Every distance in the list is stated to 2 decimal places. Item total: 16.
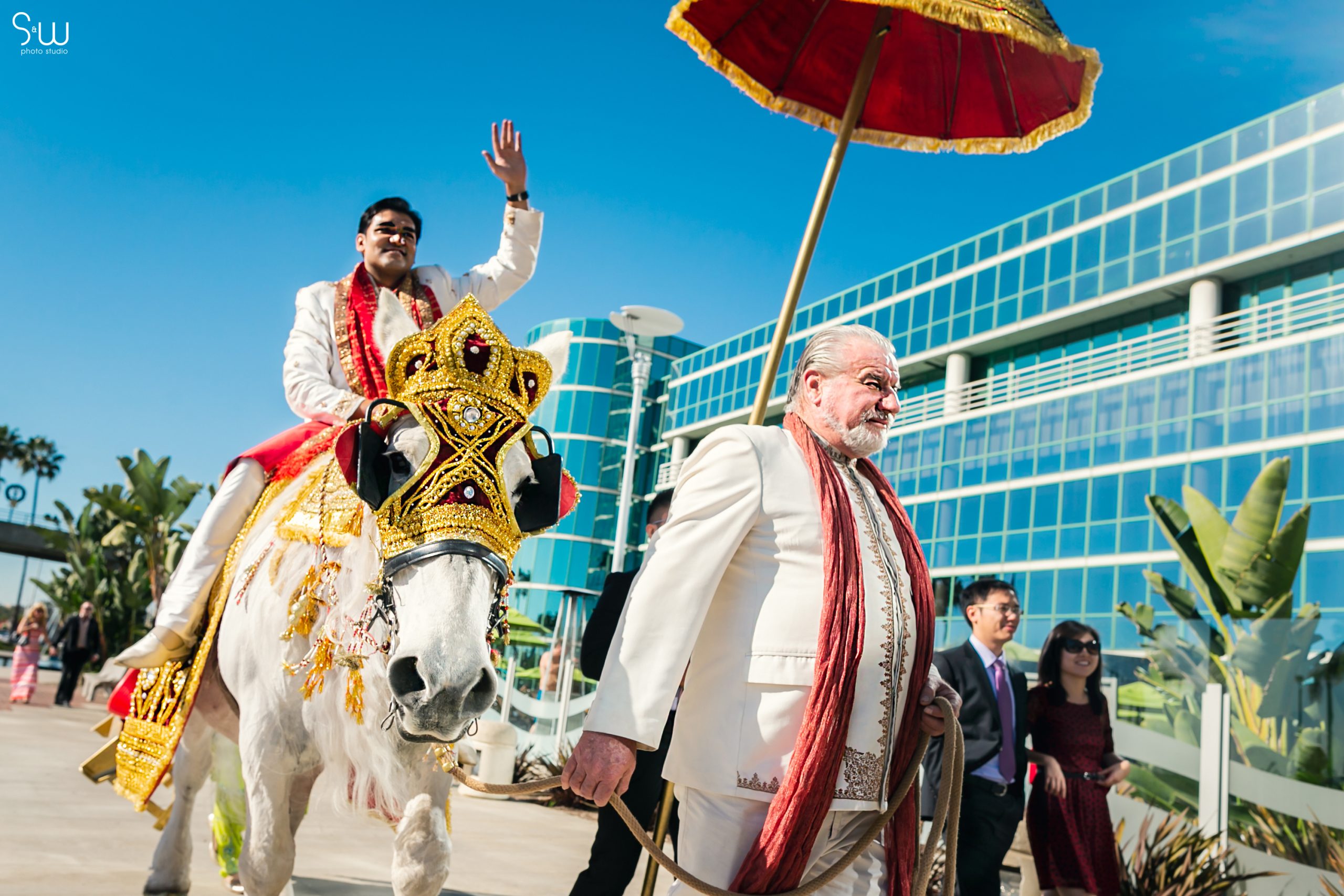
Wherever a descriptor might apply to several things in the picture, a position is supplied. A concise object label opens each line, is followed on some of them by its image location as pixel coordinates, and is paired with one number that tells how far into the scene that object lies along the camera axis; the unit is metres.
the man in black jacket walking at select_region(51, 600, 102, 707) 18.30
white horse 2.44
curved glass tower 52.94
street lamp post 17.83
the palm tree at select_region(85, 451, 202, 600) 27.92
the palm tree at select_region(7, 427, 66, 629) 72.69
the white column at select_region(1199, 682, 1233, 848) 6.97
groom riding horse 3.90
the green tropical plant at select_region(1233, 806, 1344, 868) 6.33
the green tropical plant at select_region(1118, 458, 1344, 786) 6.66
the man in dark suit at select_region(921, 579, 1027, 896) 5.36
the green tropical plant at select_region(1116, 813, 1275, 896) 6.72
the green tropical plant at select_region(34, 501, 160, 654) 28.11
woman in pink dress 17.83
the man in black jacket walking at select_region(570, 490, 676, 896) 4.02
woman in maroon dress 6.03
